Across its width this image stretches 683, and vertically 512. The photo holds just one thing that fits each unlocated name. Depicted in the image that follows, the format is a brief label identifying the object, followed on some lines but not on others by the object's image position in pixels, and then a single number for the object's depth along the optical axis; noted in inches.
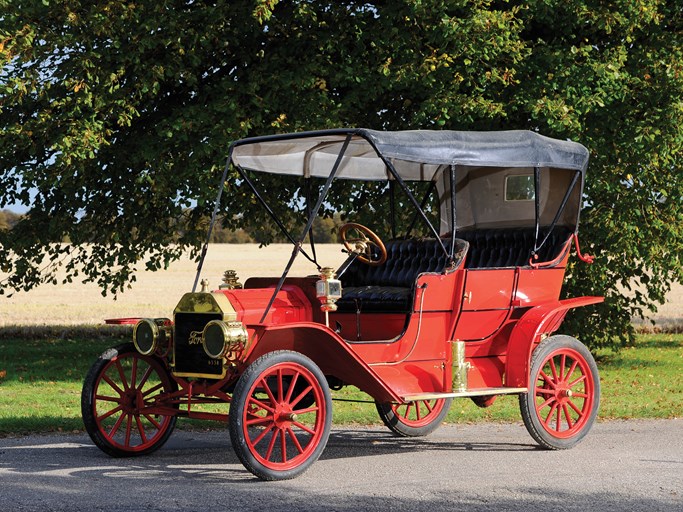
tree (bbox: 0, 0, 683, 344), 604.4
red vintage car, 312.8
